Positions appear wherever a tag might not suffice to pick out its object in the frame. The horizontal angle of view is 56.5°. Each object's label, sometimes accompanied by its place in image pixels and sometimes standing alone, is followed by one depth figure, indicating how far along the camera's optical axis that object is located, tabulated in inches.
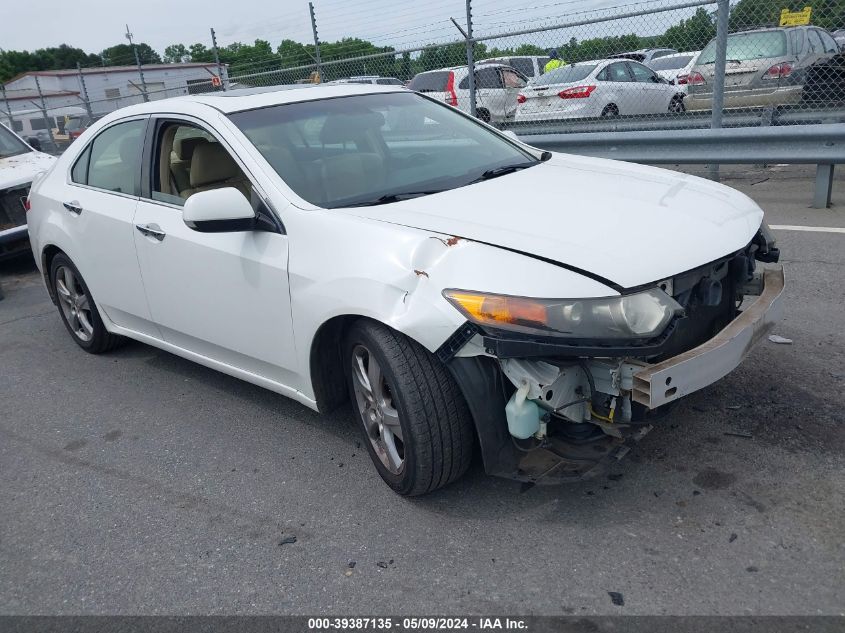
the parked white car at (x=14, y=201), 306.3
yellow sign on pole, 317.7
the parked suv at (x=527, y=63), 538.0
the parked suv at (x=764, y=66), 357.7
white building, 1350.1
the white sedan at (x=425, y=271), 103.4
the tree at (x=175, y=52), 3161.9
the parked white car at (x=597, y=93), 434.3
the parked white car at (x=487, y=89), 452.4
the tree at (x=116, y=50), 3184.1
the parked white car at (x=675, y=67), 440.1
